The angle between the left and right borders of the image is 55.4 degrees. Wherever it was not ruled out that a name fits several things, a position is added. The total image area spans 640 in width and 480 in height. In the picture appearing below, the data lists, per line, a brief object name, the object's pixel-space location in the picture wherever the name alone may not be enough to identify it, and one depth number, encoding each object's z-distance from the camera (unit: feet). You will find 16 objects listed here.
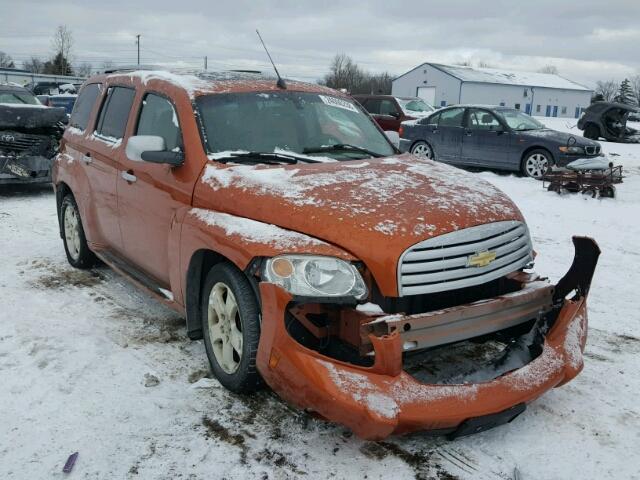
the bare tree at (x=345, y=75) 245.20
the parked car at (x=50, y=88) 105.99
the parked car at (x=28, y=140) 30.94
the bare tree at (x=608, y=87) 383.84
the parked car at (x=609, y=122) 69.31
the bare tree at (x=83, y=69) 289.43
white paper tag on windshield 15.71
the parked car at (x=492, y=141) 40.32
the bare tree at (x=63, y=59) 235.61
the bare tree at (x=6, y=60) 297.65
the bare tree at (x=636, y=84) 373.73
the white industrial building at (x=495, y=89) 192.65
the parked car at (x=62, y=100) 81.05
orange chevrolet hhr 9.34
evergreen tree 280.35
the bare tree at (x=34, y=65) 290.70
